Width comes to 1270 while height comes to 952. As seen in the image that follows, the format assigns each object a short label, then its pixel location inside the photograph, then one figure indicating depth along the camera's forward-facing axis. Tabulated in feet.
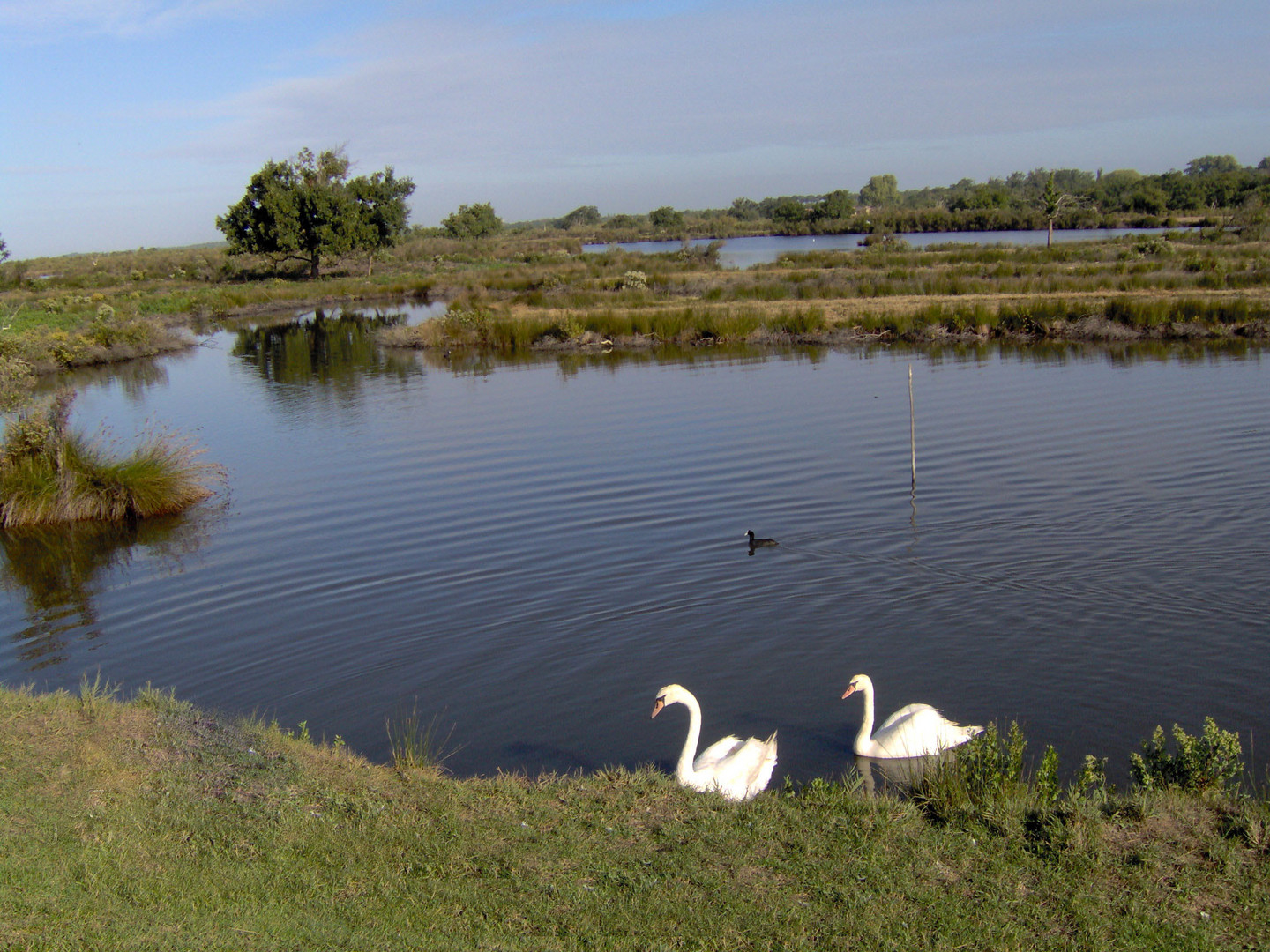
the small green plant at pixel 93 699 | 23.13
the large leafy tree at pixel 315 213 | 224.12
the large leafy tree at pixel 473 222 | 402.52
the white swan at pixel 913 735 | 24.23
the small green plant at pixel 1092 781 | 18.69
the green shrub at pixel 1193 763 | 19.26
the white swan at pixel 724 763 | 21.95
